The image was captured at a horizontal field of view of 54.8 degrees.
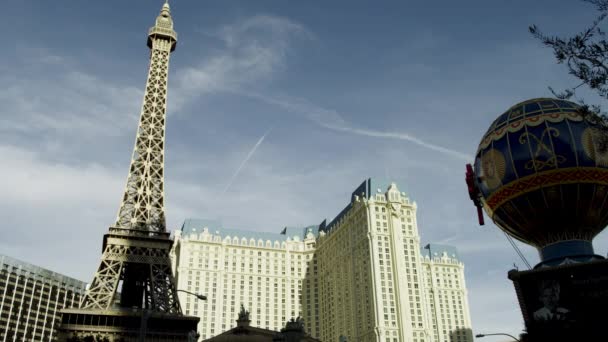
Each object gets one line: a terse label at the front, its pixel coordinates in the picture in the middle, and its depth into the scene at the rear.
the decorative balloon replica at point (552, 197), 49.69
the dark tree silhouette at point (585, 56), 20.12
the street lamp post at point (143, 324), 29.21
